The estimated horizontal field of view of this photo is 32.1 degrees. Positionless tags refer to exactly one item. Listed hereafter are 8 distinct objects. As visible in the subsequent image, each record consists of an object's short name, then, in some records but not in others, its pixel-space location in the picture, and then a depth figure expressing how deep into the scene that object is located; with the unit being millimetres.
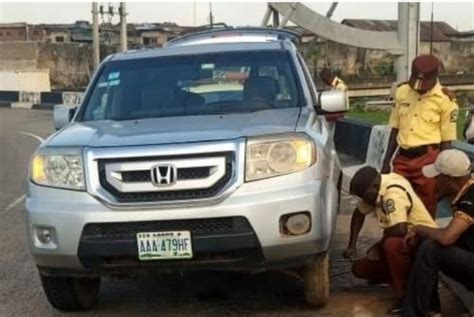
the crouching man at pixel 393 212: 5125
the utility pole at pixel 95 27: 36719
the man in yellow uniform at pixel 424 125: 6258
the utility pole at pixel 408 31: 21172
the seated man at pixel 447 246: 4547
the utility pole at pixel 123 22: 36469
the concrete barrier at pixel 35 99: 31844
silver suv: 4656
